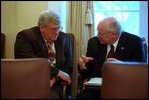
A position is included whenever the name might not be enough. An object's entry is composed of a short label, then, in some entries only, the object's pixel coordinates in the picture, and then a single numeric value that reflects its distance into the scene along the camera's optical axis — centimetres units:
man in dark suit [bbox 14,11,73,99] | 276
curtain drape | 352
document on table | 224
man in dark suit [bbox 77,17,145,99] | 284
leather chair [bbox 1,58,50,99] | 166
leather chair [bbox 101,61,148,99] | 158
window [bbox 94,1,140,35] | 358
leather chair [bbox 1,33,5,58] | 376
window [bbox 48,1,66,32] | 354
